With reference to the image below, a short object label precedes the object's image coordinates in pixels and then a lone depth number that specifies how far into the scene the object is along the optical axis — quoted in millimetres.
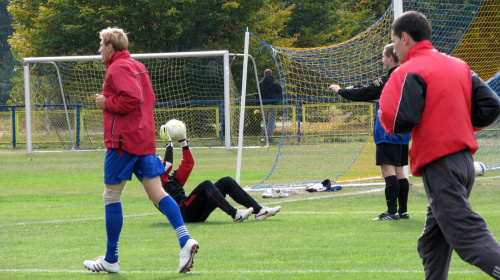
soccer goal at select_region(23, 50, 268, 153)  52281
